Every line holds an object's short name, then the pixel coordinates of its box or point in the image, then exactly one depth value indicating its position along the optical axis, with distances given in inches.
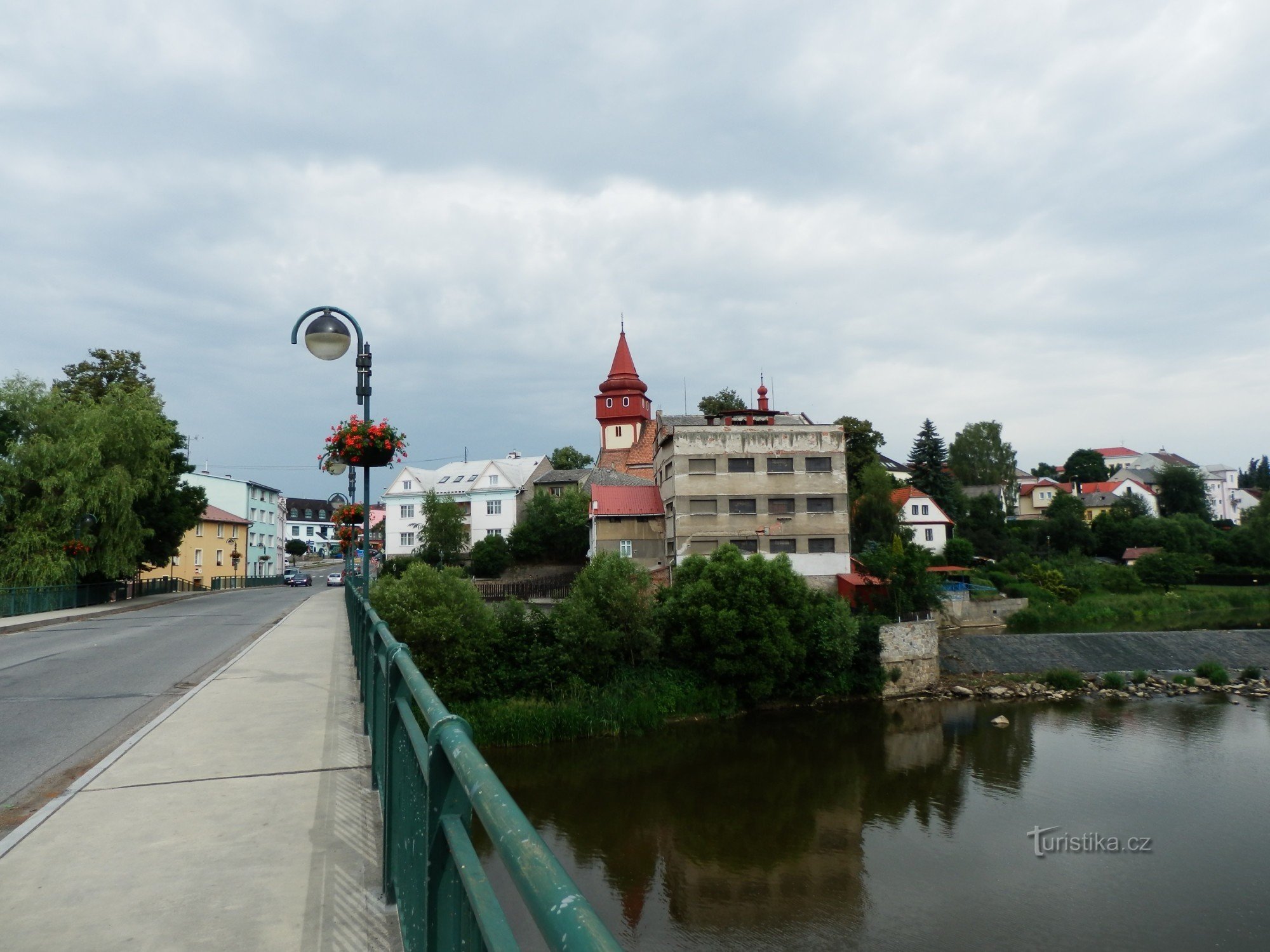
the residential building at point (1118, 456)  5404.5
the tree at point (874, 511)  2129.7
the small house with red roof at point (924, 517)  2452.0
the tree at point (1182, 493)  3417.8
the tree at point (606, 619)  1125.1
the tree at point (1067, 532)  2696.9
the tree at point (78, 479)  1214.3
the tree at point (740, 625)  1218.0
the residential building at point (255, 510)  2640.3
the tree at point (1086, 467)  4532.5
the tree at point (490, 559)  2086.6
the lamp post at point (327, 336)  402.3
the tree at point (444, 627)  1011.3
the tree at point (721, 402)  2554.6
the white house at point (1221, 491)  4672.7
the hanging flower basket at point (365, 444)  531.2
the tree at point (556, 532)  2090.3
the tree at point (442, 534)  2235.5
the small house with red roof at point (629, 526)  1904.5
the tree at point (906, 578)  1536.7
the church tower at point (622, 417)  2878.9
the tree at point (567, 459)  3181.6
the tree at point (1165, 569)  2314.2
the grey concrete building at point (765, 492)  1738.4
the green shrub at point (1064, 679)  1473.9
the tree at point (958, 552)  2282.2
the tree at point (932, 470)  2628.0
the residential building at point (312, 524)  5017.2
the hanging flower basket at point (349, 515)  826.2
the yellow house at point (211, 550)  2210.9
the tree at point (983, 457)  3314.5
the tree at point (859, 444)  2417.6
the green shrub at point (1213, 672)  1499.8
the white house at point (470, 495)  2496.3
